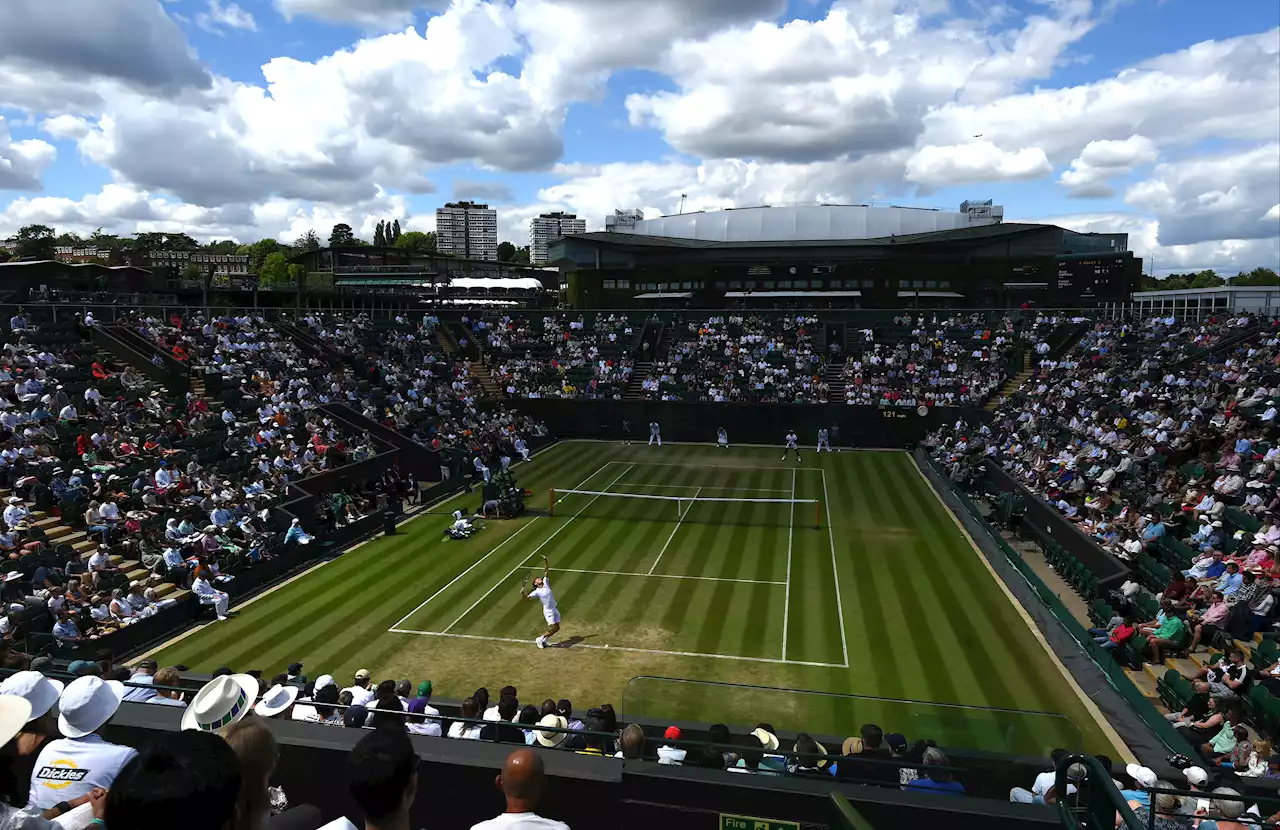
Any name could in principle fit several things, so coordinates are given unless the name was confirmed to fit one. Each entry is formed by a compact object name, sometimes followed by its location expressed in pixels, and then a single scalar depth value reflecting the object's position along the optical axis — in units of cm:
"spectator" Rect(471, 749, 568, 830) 401
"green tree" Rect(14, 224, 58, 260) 9844
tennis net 2605
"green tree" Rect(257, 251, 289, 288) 12233
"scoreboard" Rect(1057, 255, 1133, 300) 5269
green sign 584
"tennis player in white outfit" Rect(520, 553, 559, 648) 1614
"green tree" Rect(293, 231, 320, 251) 18212
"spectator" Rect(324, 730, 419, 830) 357
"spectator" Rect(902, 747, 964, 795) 627
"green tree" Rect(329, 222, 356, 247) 18950
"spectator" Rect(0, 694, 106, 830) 330
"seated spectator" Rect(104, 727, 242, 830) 251
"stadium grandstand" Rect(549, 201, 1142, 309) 5391
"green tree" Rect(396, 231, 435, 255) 18810
